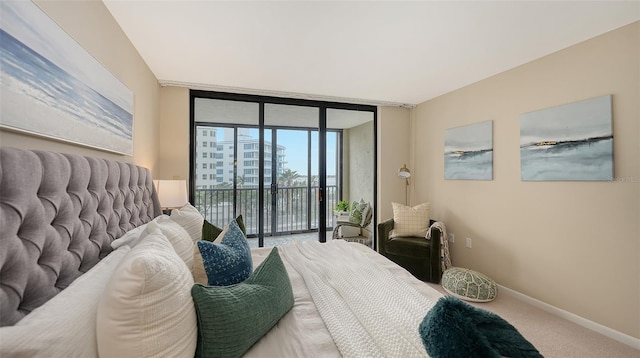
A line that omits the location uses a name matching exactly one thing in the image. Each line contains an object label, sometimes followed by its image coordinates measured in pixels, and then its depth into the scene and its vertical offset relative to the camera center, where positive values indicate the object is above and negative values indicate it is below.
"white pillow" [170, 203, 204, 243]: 1.71 -0.29
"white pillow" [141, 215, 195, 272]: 1.28 -0.32
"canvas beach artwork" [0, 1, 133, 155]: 0.88 +0.45
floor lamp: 3.78 +0.09
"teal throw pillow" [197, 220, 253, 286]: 1.12 -0.39
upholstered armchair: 2.98 -0.91
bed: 0.66 -0.38
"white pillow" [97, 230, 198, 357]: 0.66 -0.37
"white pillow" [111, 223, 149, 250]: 1.23 -0.31
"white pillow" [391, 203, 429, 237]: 3.31 -0.55
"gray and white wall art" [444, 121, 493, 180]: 2.98 +0.38
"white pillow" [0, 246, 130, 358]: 0.55 -0.37
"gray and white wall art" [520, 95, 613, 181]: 2.04 +0.36
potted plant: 4.11 -0.44
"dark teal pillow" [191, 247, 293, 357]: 0.84 -0.51
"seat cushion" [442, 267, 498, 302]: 2.53 -1.11
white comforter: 0.98 -0.65
